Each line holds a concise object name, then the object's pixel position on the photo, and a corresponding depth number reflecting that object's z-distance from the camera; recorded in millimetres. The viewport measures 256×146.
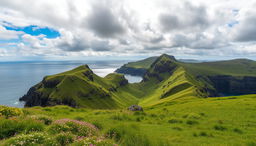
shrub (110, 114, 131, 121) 21797
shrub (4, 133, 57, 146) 6664
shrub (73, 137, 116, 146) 6528
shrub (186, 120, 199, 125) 19659
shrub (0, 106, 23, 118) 15394
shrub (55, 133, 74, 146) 7655
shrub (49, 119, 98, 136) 9541
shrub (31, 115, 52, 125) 12173
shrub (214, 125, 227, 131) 16469
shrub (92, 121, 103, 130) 12894
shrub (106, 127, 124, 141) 9364
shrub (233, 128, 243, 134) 15496
